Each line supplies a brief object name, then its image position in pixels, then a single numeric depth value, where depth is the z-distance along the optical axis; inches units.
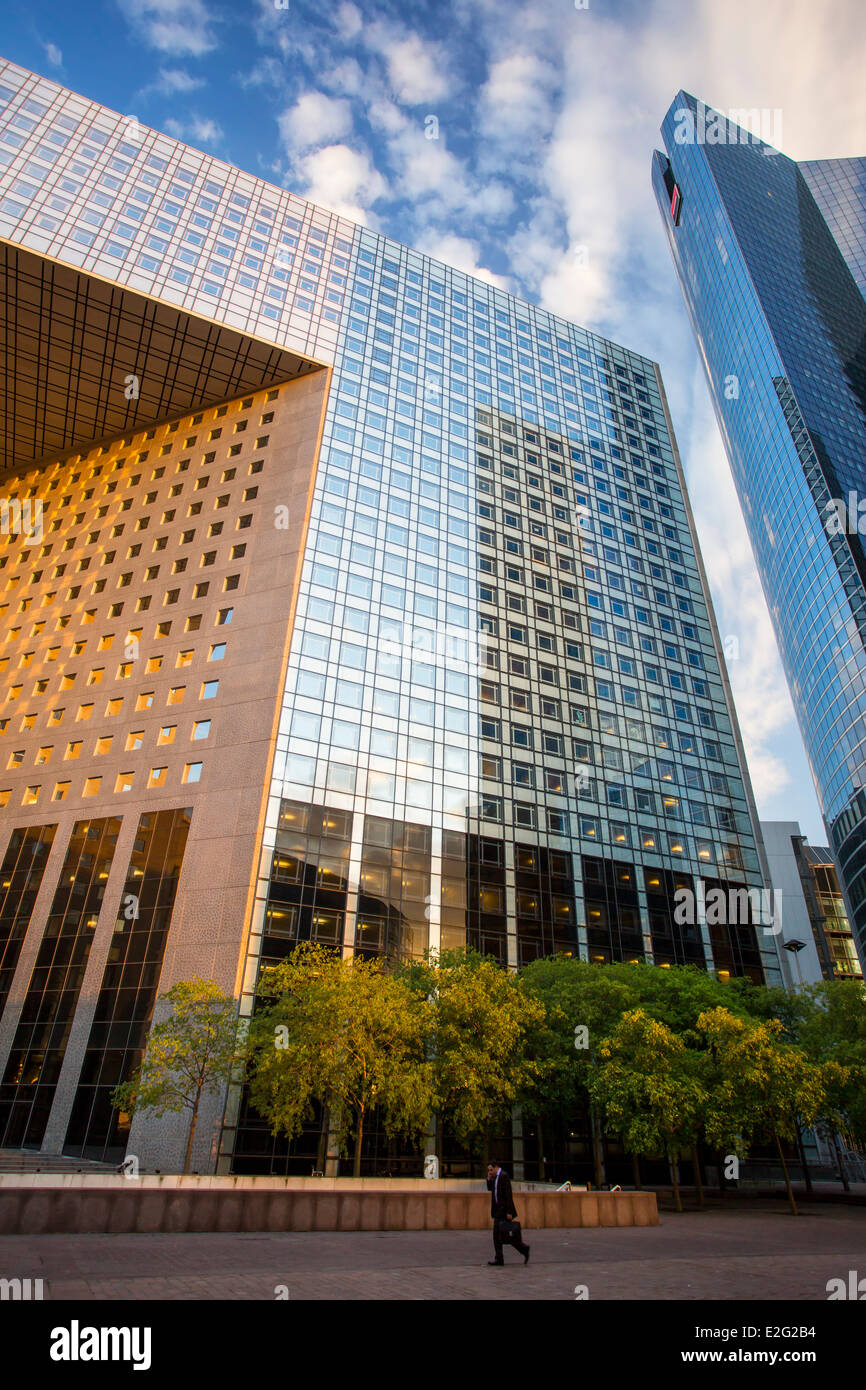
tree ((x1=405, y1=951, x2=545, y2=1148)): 1323.8
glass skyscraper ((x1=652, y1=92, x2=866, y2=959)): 3585.1
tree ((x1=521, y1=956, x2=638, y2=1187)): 1501.0
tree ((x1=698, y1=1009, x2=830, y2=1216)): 1327.5
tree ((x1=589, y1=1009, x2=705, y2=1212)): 1315.2
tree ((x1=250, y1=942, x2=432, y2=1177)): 1253.7
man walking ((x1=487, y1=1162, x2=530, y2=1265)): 574.8
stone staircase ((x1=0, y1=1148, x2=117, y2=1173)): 1360.7
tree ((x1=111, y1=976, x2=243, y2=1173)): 1310.3
